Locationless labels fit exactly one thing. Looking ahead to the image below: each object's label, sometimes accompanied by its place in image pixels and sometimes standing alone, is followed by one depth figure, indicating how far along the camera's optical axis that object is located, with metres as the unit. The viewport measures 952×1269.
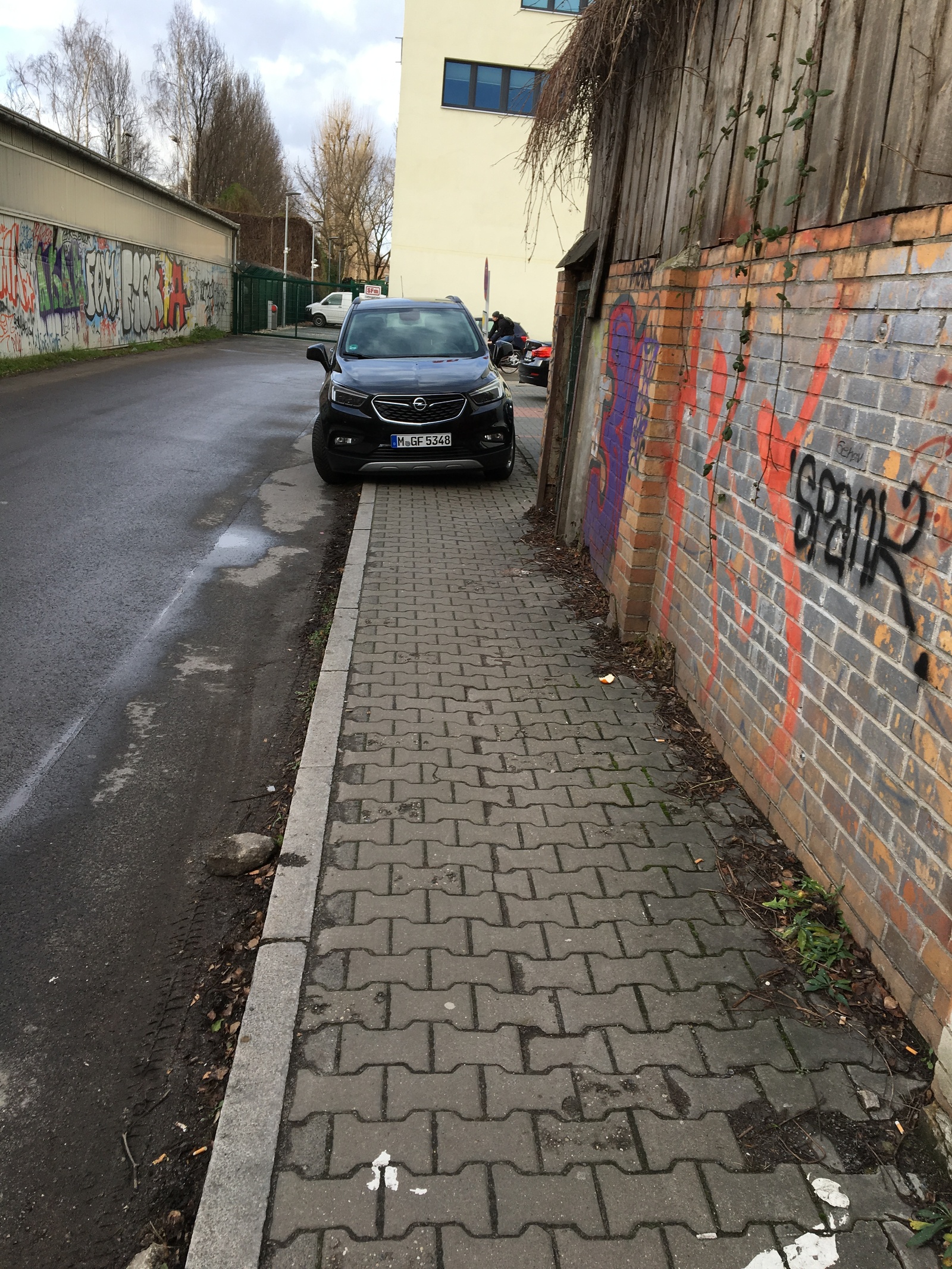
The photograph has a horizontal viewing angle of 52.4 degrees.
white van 44.38
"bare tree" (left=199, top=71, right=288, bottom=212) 62.28
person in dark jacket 23.80
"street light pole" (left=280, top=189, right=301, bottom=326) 42.94
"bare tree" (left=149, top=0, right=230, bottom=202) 62.03
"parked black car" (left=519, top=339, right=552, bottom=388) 21.00
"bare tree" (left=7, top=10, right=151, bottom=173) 62.78
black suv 9.69
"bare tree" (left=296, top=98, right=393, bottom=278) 57.59
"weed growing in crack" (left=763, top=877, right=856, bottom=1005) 3.00
